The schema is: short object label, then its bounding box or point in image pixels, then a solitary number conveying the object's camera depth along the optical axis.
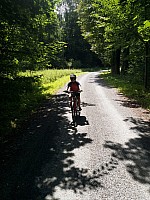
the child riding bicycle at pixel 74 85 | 9.94
